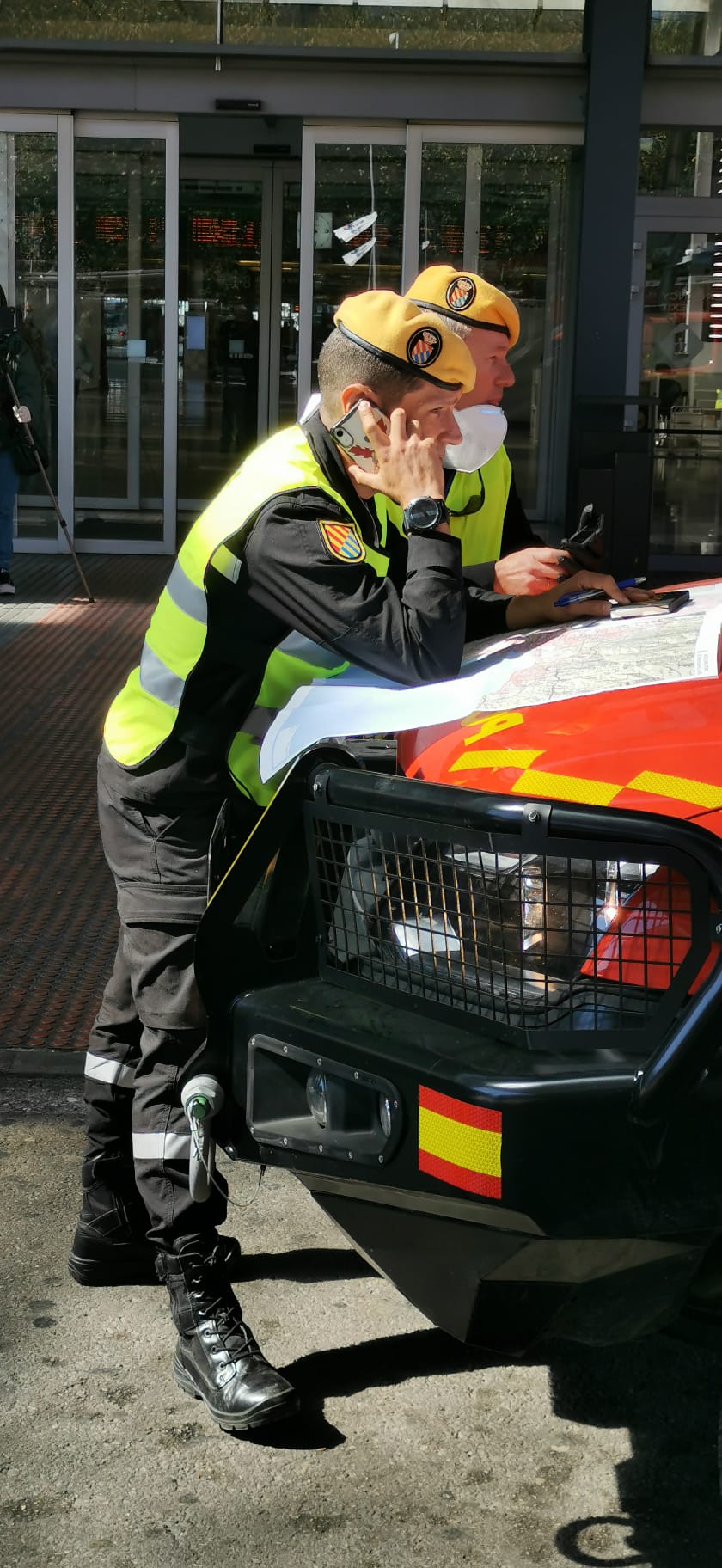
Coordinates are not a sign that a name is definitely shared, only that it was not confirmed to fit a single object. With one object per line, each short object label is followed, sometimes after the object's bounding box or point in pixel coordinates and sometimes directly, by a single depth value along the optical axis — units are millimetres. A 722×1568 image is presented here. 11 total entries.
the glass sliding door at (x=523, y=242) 12992
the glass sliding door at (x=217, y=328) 17156
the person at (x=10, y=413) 11062
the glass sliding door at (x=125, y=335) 13141
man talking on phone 2598
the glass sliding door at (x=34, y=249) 13023
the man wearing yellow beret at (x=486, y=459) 3320
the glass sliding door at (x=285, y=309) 16984
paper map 2521
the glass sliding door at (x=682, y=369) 13414
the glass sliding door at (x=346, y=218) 12867
